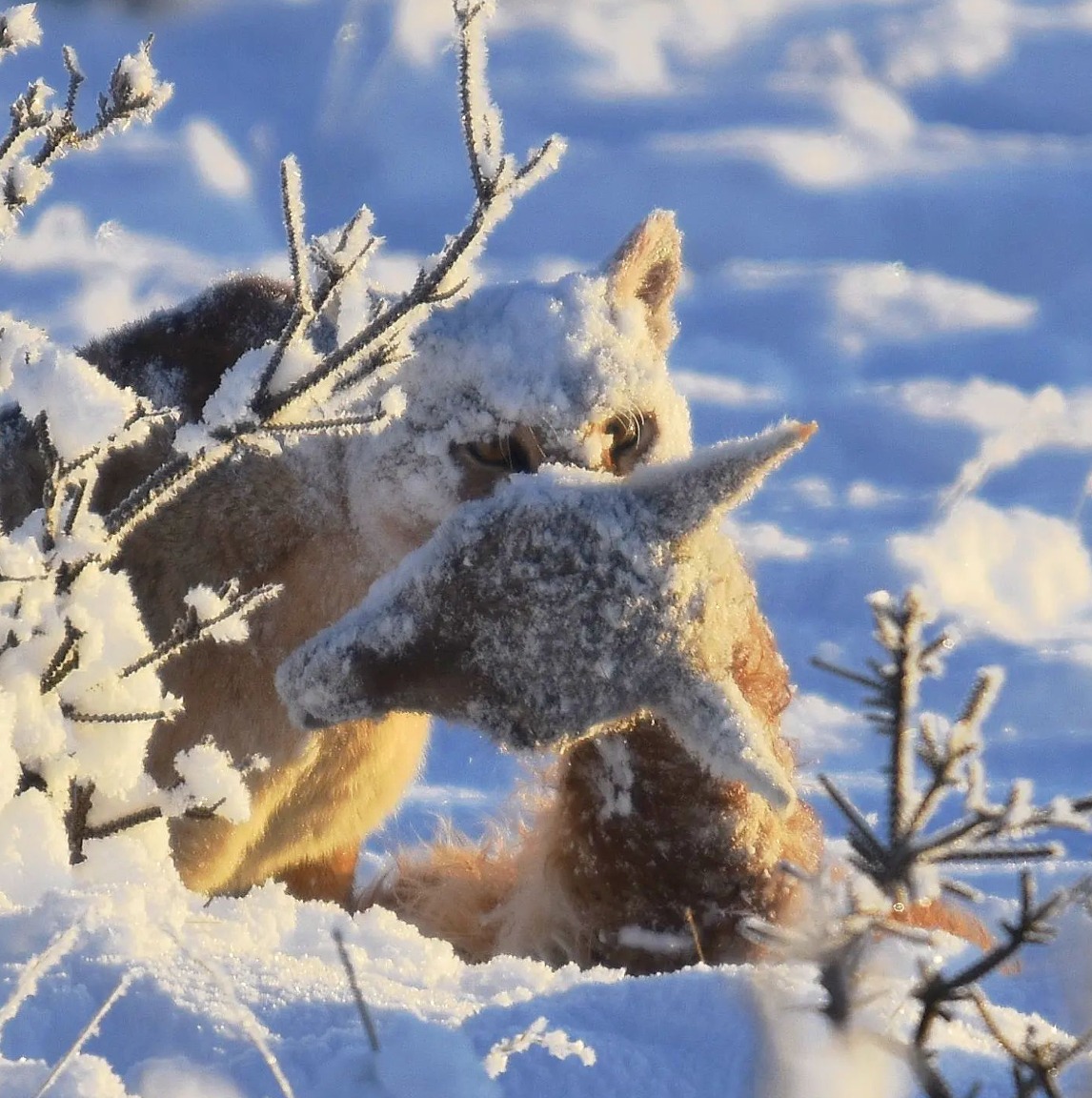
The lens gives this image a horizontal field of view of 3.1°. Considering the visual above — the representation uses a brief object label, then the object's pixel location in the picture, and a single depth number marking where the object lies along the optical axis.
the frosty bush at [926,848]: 6.58
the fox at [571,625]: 10.02
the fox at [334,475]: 10.14
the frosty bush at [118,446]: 9.91
